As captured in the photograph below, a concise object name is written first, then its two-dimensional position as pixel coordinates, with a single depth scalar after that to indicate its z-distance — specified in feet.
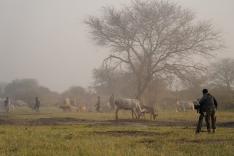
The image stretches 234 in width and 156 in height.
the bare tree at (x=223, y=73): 330.13
